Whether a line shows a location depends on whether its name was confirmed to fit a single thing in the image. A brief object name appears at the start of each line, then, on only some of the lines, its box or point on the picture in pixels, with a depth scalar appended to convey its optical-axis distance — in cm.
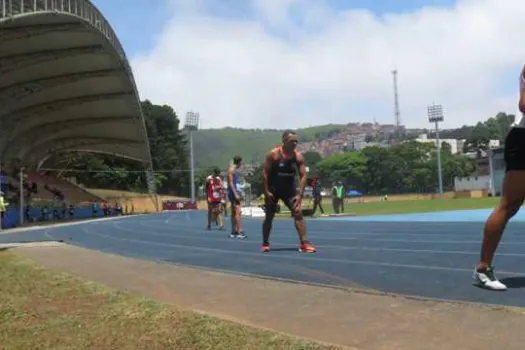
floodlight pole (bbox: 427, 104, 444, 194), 8850
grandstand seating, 6125
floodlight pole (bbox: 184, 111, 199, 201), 8888
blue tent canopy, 8209
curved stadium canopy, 4038
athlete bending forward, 926
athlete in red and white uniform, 1723
